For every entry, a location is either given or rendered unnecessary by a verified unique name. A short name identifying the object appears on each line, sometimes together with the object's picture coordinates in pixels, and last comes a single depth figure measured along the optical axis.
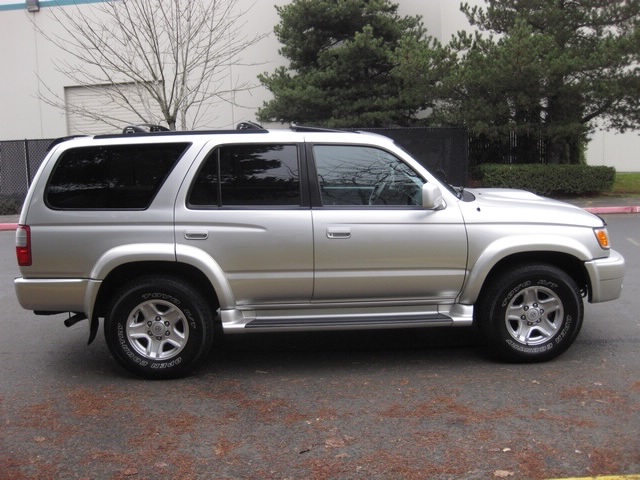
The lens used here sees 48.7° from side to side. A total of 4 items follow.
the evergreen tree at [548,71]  16.64
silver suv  5.27
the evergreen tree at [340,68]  19.92
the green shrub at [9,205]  19.86
